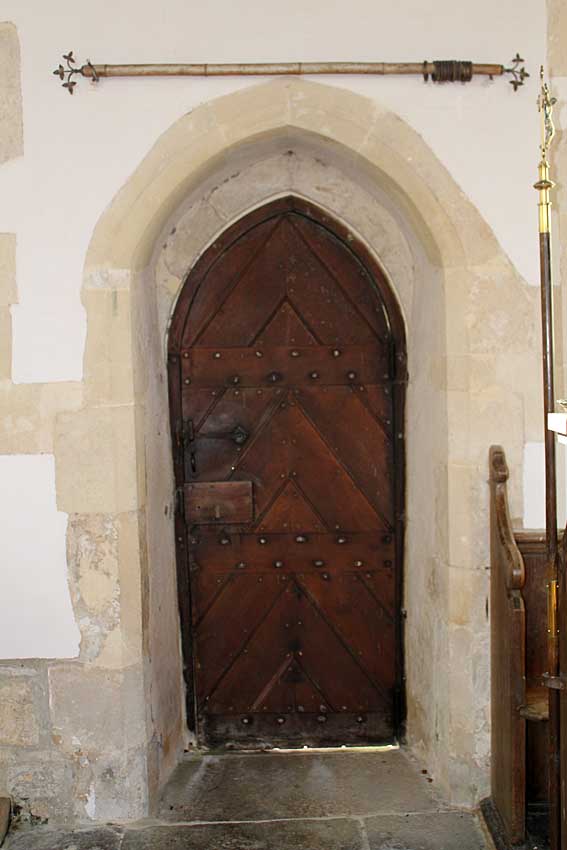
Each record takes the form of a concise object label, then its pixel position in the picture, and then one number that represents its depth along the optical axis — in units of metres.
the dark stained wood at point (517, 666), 2.94
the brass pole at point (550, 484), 2.66
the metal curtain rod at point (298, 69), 3.15
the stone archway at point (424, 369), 3.23
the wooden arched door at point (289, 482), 3.79
